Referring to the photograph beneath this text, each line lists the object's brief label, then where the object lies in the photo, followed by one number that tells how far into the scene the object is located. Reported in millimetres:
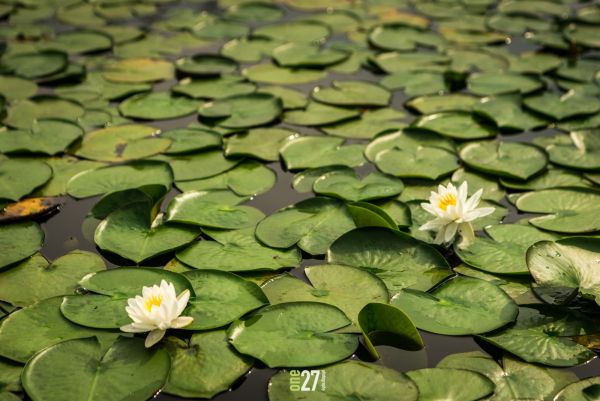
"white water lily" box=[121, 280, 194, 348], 2213
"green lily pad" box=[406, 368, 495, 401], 2066
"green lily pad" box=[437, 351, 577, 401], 2094
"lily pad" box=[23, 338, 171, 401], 2092
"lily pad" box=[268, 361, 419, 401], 2068
